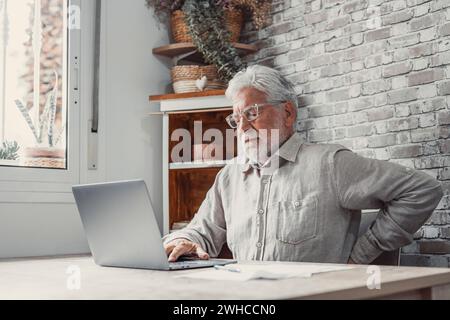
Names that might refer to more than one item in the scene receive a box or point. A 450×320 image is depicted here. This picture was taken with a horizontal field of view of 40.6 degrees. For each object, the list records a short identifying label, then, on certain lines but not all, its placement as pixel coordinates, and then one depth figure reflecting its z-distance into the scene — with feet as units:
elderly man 7.10
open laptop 5.16
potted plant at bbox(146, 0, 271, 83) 10.71
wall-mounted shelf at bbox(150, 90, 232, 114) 10.35
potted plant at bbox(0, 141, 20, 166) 9.61
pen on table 5.03
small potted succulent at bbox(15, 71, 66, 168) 9.98
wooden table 3.83
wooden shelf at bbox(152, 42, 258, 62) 11.03
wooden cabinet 10.46
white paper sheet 4.50
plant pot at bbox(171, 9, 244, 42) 11.09
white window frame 9.48
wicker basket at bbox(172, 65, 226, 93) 10.80
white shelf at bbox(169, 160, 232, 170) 10.32
